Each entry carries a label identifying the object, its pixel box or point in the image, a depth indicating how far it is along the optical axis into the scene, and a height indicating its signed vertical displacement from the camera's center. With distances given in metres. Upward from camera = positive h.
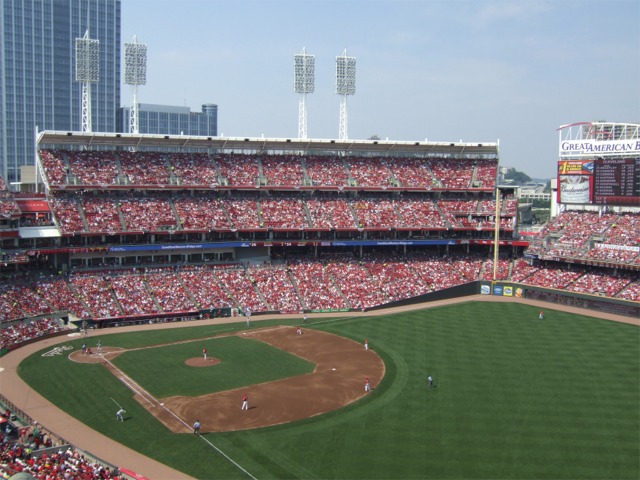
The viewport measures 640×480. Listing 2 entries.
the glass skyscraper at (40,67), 158.88 +36.79
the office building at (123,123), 186.49 +25.87
